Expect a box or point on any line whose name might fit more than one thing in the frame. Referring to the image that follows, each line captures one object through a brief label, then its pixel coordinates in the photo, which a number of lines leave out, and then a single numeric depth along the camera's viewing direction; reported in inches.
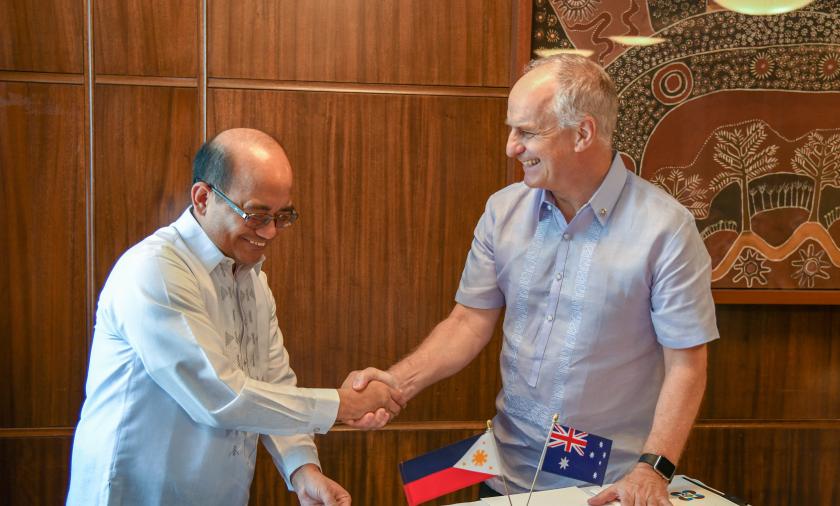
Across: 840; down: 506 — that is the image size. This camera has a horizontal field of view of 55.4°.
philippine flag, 68.4
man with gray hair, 72.2
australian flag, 67.4
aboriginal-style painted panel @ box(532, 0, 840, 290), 116.7
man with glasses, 65.8
